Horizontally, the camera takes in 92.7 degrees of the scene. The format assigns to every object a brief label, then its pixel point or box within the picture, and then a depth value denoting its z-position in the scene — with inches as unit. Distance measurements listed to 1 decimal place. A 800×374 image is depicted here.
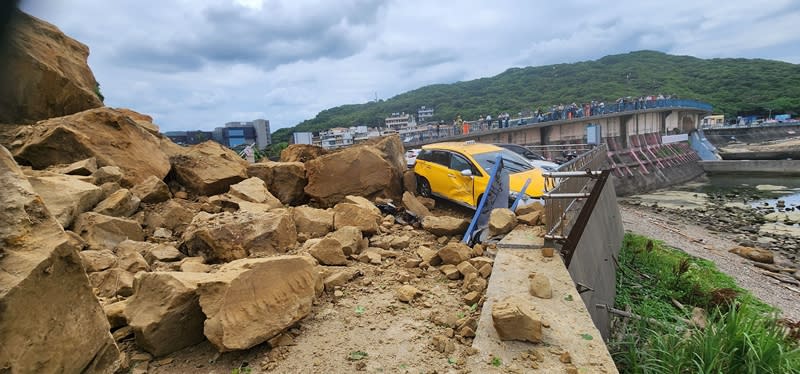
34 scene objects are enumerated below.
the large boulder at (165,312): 114.3
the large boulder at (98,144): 237.3
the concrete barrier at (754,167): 1240.8
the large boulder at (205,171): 283.7
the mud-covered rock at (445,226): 245.9
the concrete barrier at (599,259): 191.2
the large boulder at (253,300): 110.0
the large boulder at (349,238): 196.5
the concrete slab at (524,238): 193.3
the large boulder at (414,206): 296.2
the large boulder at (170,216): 221.6
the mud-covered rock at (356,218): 231.8
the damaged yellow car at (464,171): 320.3
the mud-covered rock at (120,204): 206.5
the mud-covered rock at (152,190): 237.0
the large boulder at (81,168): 226.1
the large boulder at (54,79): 164.7
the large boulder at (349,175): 317.1
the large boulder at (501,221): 218.1
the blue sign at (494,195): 260.1
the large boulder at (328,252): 182.7
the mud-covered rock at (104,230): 182.2
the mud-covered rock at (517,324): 111.0
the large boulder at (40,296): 72.9
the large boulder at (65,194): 179.6
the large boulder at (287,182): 319.3
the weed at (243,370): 108.4
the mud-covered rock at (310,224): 223.6
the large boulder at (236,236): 175.9
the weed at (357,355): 115.0
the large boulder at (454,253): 183.3
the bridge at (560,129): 1202.6
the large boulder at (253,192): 252.4
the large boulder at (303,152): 386.1
